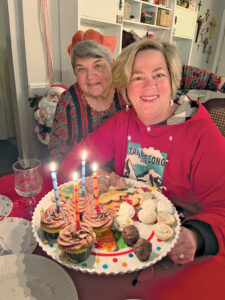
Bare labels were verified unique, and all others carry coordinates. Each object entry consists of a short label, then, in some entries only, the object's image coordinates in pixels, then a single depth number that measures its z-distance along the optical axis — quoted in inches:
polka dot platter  26.6
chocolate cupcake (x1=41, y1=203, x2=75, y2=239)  31.2
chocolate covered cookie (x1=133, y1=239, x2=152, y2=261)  27.8
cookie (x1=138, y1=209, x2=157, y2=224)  34.8
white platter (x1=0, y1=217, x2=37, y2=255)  31.2
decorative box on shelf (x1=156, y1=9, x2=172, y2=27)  159.5
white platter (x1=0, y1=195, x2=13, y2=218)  37.7
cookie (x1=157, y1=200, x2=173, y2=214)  36.6
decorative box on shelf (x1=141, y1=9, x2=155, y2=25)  154.7
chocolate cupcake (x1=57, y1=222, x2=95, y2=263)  27.5
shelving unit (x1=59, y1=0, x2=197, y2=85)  115.8
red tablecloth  25.6
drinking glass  38.6
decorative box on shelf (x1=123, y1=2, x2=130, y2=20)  138.3
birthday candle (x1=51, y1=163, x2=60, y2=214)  30.1
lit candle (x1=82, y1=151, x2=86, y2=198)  35.8
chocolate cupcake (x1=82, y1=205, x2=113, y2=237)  32.4
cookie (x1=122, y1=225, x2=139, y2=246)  30.3
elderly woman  63.8
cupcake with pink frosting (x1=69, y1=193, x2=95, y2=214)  36.6
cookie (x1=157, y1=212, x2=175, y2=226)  33.7
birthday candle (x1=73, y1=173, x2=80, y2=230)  27.7
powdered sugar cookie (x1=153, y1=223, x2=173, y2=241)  30.9
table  25.5
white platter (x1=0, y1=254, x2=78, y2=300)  25.1
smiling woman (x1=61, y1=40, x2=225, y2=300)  41.1
